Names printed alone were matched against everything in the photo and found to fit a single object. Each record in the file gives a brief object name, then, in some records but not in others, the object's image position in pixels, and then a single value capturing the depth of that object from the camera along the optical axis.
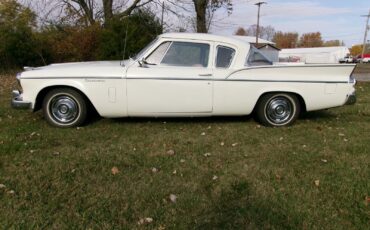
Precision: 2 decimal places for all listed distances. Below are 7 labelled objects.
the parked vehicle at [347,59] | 72.35
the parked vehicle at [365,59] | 74.54
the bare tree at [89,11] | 20.80
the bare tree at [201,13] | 15.79
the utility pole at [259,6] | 49.64
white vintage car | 5.79
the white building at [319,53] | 68.38
